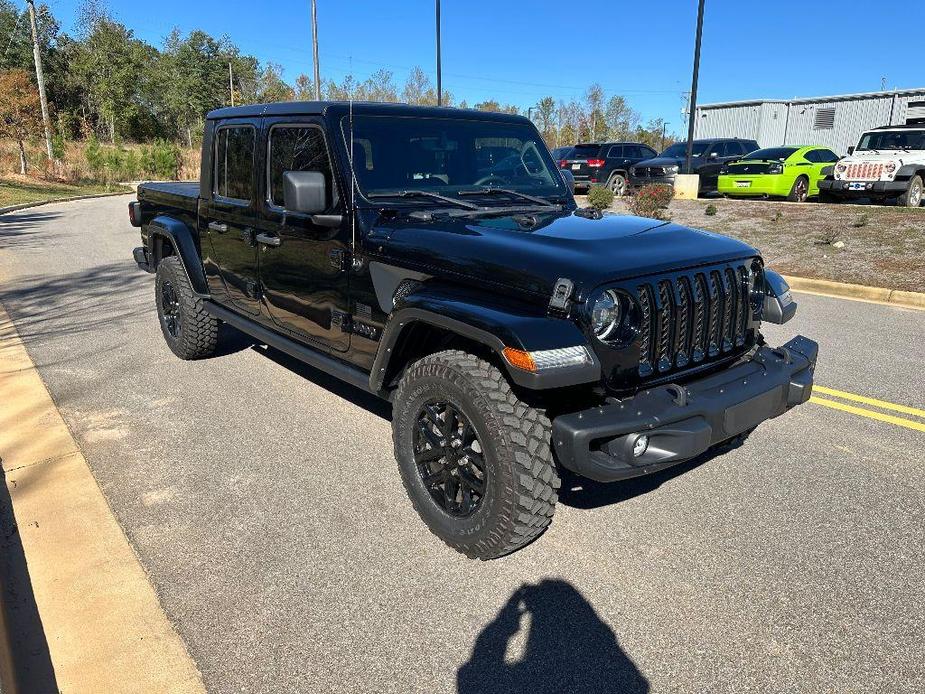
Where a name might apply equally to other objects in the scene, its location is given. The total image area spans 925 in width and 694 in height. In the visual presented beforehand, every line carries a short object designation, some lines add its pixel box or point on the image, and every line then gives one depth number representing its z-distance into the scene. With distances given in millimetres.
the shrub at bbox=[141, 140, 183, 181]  34281
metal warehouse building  30828
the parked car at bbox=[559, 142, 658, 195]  20938
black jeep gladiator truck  2795
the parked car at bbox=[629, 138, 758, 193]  19266
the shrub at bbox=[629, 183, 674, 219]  15148
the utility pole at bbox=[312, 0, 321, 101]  27794
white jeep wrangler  14203
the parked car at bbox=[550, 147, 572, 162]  22488
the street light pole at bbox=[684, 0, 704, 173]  17617
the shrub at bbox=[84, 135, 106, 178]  32125
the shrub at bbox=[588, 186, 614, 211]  15107
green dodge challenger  16906
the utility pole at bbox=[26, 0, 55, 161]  30119
